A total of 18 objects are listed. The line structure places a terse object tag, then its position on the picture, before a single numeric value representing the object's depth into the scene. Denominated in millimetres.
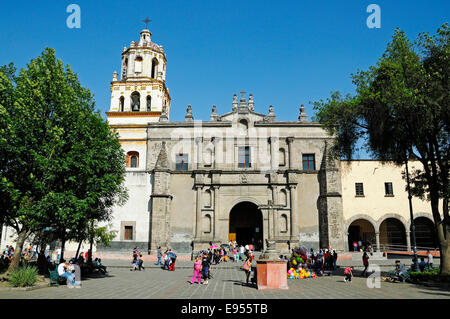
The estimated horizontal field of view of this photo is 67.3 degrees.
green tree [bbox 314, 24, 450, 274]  16562
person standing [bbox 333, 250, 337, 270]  23717
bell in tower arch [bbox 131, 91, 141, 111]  39344
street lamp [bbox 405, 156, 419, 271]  19812
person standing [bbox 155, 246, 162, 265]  27561
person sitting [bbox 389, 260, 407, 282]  17156
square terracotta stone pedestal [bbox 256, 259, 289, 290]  14094
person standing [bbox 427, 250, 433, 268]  22789
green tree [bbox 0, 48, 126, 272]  15328
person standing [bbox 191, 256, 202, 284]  16625
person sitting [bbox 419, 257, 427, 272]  19844
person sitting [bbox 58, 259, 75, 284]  14930
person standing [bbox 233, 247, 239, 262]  29527
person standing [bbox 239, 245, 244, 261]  30234
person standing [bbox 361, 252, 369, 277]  20484
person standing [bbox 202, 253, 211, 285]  16359
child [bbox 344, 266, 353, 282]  16875
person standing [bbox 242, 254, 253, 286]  16078
